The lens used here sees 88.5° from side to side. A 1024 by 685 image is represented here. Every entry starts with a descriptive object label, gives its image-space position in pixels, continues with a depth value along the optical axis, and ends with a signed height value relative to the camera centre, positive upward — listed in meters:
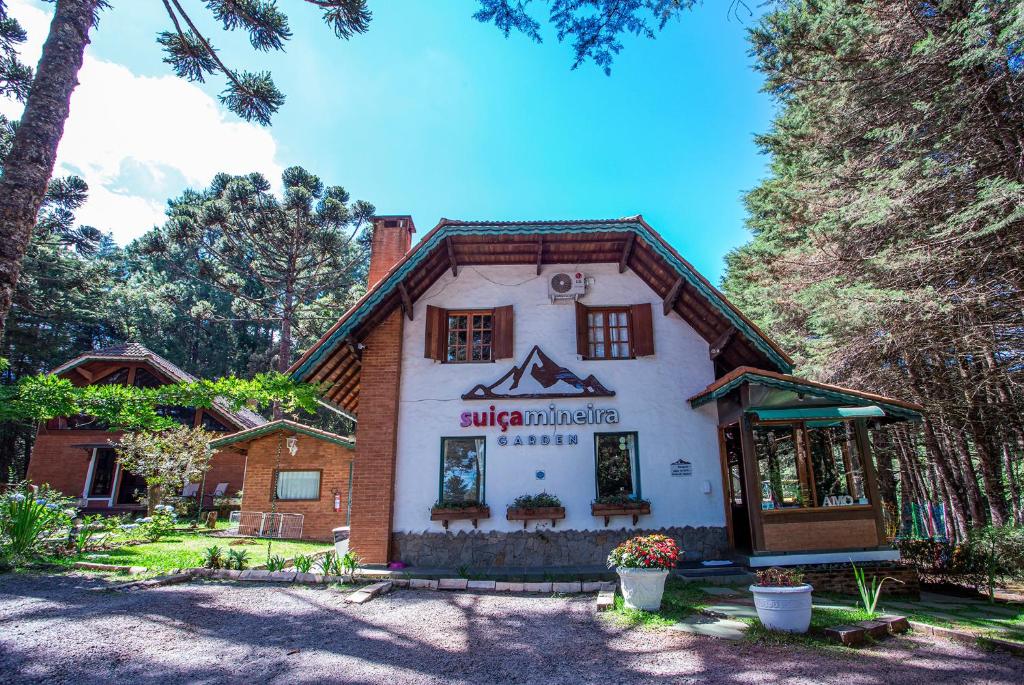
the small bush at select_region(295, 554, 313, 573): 9.08 -1.25
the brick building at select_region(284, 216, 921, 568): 9.71 +1.49
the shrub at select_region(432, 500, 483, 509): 10.48 -0.25
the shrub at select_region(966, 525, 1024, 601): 10.46 -1.13
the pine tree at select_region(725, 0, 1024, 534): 9.75 +5.91
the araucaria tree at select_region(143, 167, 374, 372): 24.36 +12.45
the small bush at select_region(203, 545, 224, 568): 9.44 -1.21
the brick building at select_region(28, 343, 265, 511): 23.27 +1.78
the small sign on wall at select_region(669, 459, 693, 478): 10.66 +0.46
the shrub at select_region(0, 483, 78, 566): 9.37 -0.66
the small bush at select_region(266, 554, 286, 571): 9.37 -1.30
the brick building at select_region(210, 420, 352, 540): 17.23 +0.44
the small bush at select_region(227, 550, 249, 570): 9.44 -1.25
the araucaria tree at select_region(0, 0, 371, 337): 6.11 +5.95
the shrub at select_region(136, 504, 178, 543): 13.96 -0.93
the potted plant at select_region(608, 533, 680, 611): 6.91 -1.00
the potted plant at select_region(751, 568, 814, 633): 5.84 -1.23
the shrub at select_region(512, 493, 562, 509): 10.41 -0.18
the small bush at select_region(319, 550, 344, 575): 9.12 -1.30
